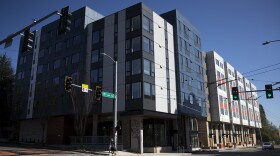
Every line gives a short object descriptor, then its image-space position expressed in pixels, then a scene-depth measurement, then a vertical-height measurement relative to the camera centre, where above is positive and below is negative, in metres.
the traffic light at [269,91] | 19.83 +2.72
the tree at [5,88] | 43.89 +6.94
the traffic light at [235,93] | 20.92 +2.69
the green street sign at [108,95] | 20.52 +2.53
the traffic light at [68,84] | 15.81 +2.71
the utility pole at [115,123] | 21.16 -0.32
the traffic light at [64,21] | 10.65 +4.99
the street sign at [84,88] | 18.91 +2.90
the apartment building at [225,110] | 47.31 +2.67
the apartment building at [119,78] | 28.03 +6.22
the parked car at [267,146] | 39.49 -4.83
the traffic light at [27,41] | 12.01 +4.53
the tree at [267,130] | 86.03 -4.14
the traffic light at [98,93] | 18.85 +2.42
